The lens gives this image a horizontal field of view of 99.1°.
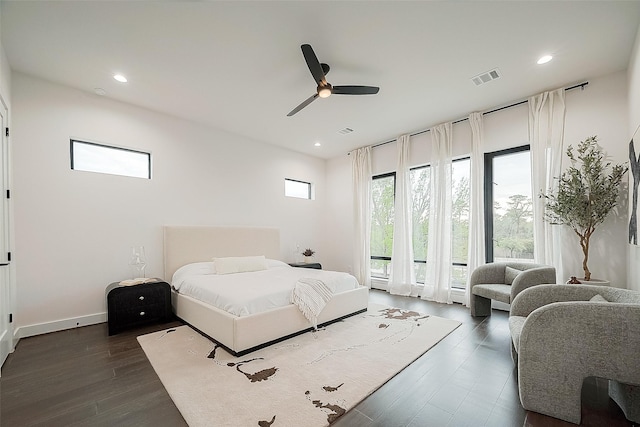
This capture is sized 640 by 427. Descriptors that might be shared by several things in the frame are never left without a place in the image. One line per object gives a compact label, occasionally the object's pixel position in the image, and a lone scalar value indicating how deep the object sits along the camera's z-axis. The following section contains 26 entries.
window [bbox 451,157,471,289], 4.75
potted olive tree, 3.14
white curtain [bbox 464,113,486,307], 4.41
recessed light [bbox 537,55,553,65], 3.04
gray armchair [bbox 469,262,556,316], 3.62
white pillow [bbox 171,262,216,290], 3.99
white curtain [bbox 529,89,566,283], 3.71
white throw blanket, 3.24
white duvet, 2.94
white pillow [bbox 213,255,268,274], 4.30
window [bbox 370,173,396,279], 5.98
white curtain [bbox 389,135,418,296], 5.34
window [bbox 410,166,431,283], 5.28
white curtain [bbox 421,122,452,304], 4.79
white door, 2.64
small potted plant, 6.11
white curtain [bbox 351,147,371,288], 6.08
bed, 2.80
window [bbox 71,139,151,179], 3.77
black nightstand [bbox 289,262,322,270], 5.74
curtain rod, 3.59
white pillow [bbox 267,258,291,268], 5.02
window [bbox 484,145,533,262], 4.16
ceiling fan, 2.72
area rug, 1.89
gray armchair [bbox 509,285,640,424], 1.64
